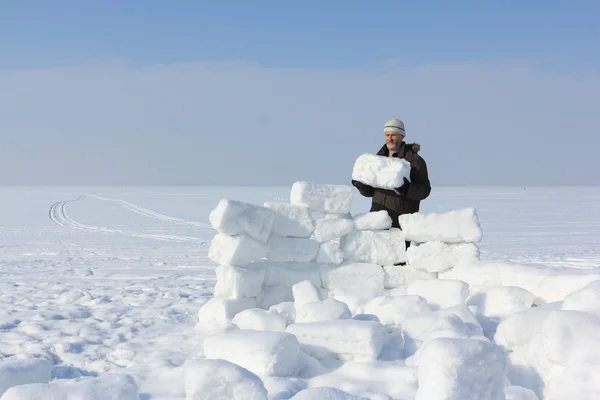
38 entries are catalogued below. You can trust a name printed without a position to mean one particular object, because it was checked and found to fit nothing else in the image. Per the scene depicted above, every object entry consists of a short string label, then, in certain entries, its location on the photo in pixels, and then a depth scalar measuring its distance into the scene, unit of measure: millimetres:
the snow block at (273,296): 5172
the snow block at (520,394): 2625
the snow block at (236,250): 4922
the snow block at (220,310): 4715
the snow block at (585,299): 3193
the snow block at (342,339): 3334
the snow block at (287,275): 5262
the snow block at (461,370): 2426
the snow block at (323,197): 5258
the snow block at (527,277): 4090
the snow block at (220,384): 2514
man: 5211
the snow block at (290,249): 5219
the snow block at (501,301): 4012
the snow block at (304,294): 4410
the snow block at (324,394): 2379
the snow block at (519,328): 3236
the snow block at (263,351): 3109
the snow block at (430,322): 3451
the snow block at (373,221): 5246
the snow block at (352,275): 5207
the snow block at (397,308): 3959
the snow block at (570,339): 2758
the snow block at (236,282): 4875
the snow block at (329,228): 5242
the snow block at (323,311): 3809
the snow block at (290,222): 5219
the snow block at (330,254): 5223
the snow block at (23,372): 2803
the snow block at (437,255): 5070
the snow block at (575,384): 2605
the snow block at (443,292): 4203
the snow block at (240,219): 4852
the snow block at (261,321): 3936
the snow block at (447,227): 5074
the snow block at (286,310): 4363
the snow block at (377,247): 5250
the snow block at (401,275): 5176
